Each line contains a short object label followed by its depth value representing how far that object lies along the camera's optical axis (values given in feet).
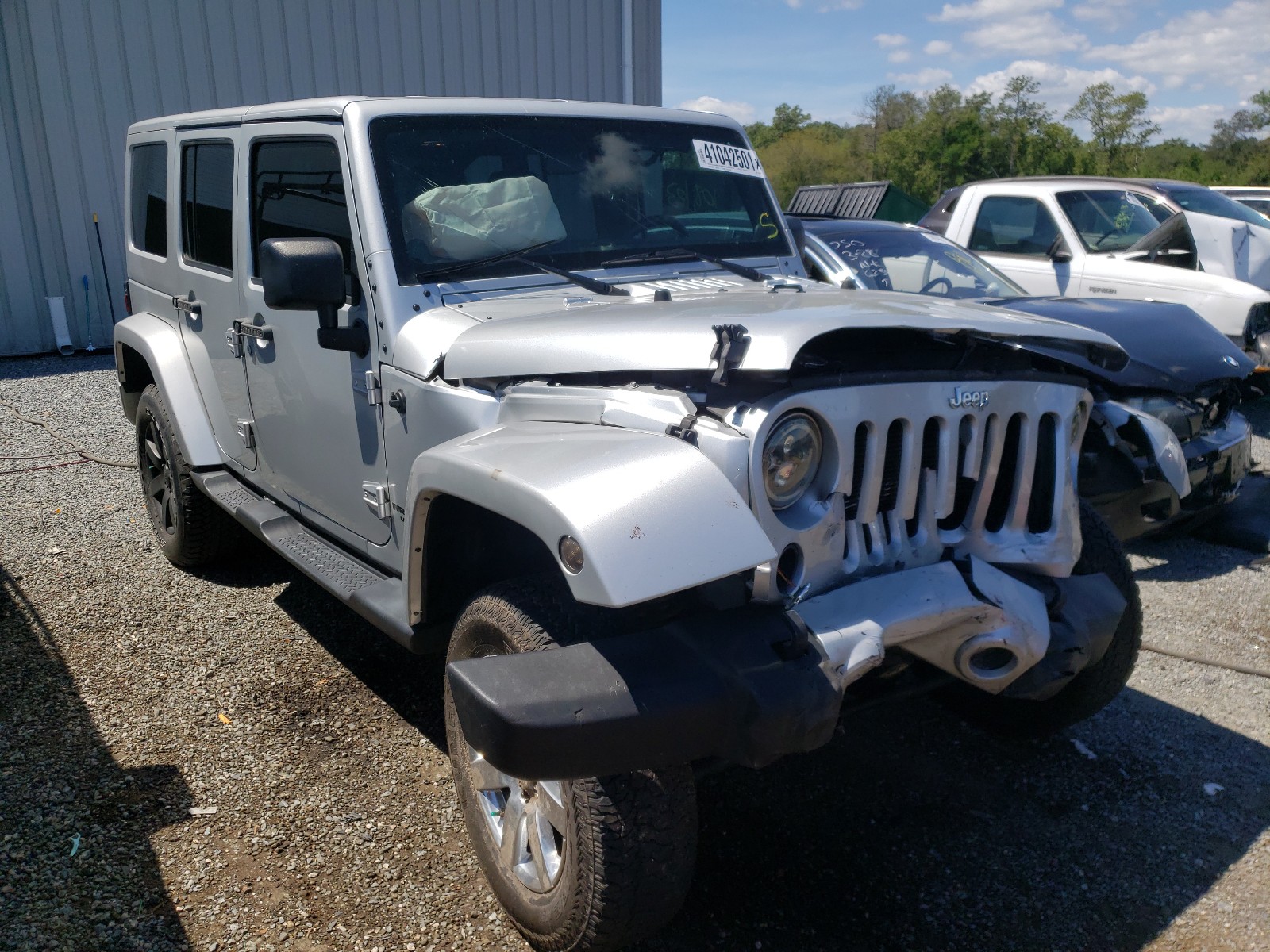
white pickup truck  24.04
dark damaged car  13.00
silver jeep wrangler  6.41
